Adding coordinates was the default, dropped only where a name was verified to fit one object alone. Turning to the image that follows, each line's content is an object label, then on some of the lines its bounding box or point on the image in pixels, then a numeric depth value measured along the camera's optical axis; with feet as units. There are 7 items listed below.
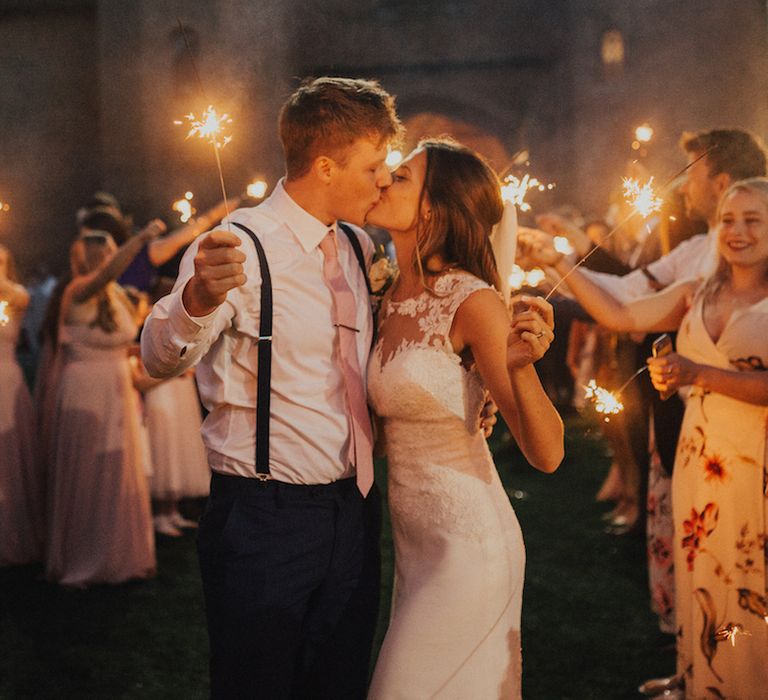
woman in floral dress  10.96
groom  7.78
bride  7.91
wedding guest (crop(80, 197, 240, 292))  20.13
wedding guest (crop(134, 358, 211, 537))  20.90
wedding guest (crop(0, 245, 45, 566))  18.76
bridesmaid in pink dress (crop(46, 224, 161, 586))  17.69
